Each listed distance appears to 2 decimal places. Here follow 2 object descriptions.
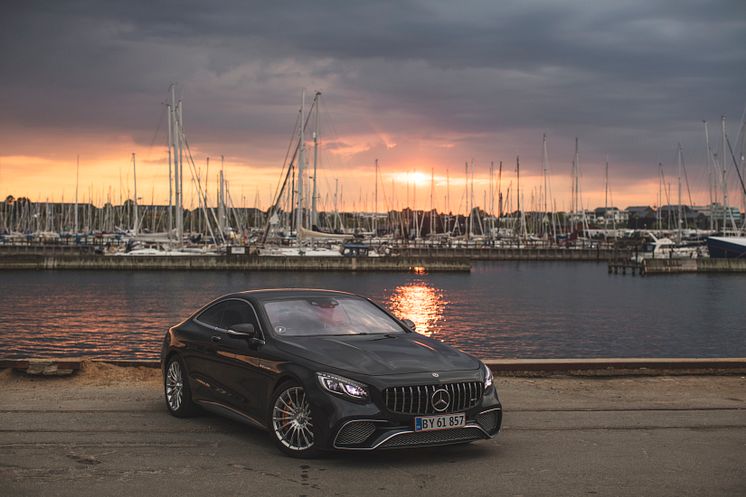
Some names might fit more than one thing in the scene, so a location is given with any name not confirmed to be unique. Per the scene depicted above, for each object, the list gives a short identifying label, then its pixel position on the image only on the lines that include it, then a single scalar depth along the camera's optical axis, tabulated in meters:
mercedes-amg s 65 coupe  8.70
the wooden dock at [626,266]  113.00
